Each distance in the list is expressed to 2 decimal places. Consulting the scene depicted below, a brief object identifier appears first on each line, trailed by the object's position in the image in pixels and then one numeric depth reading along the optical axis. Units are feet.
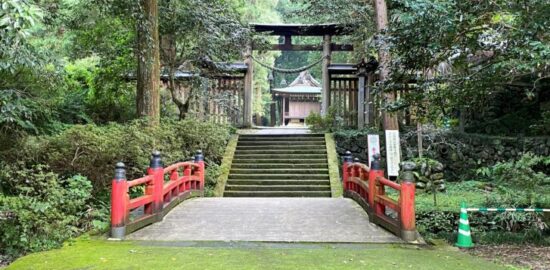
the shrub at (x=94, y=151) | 24.73
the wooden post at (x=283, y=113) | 110.43
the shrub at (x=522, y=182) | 23.88
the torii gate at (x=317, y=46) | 55.83
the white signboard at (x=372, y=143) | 42.70
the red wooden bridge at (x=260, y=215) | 19.60
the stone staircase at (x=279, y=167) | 38.78
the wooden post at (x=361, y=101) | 52.26
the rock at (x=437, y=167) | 37.55
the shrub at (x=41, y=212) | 17.78
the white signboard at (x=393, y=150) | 39.91
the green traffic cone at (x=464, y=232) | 19.83
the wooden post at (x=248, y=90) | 55.83
